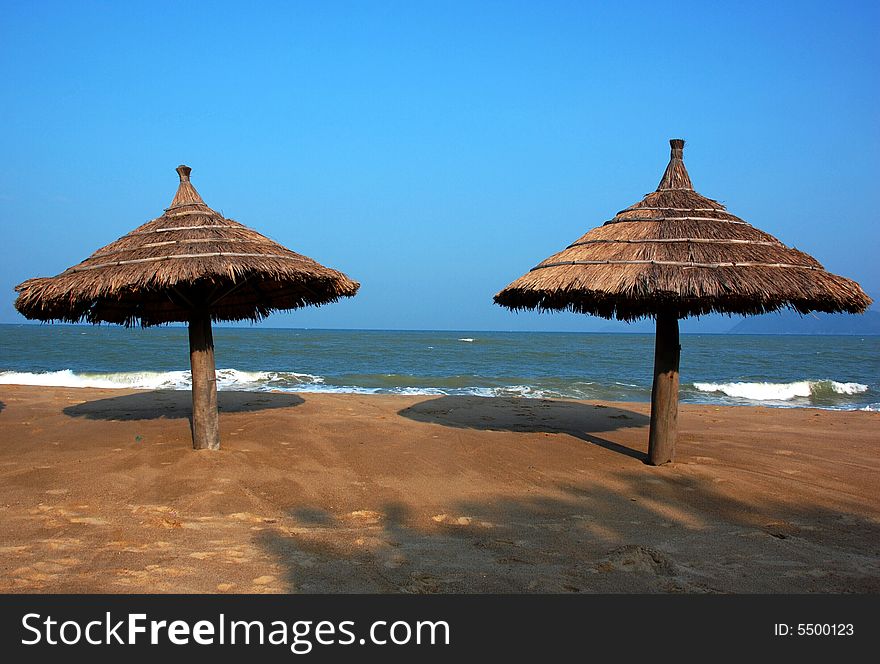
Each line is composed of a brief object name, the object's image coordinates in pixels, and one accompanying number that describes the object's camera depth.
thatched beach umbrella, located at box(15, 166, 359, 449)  5.93
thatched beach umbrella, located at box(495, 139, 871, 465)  5.69
